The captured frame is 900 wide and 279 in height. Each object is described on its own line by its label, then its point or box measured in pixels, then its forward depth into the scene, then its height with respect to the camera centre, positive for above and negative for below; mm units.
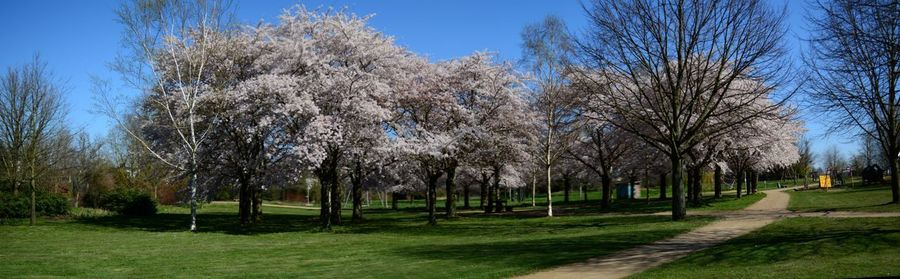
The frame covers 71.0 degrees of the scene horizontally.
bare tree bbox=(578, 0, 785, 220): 23812 +4705
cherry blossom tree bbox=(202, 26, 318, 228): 26375 +2499
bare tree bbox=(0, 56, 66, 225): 32562 +2582
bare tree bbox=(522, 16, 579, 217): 33375 +3945
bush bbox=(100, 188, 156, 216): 41625 -1715
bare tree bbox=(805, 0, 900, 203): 15195 +3260
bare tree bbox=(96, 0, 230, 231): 28531 +3913
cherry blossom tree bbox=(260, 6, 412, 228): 26984 +4244
